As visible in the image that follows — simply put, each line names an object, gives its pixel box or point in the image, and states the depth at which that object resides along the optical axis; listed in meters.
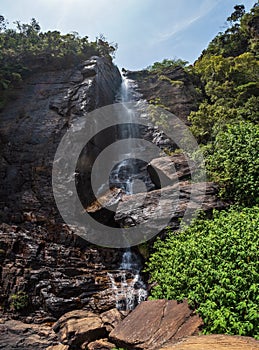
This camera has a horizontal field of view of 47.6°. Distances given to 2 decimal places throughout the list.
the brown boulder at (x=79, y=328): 7.74
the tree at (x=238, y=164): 10.05
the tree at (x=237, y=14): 32.38
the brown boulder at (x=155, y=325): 5.57
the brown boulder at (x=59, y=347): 7.52
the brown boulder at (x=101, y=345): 7.35
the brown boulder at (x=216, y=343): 3.98
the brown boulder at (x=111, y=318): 8.27
